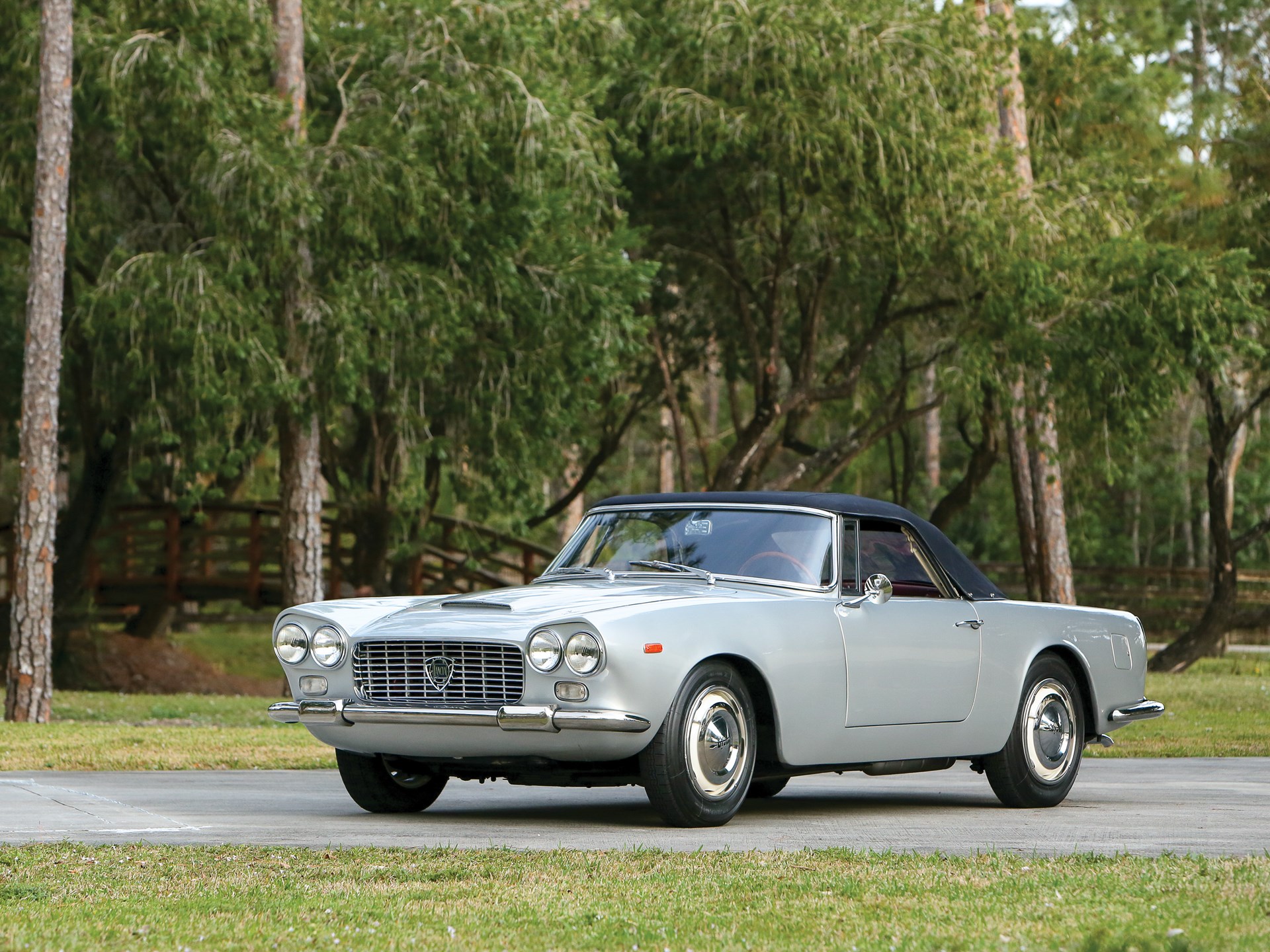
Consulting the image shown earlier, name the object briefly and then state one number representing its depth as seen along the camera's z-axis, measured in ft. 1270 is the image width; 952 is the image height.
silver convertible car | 52.65
